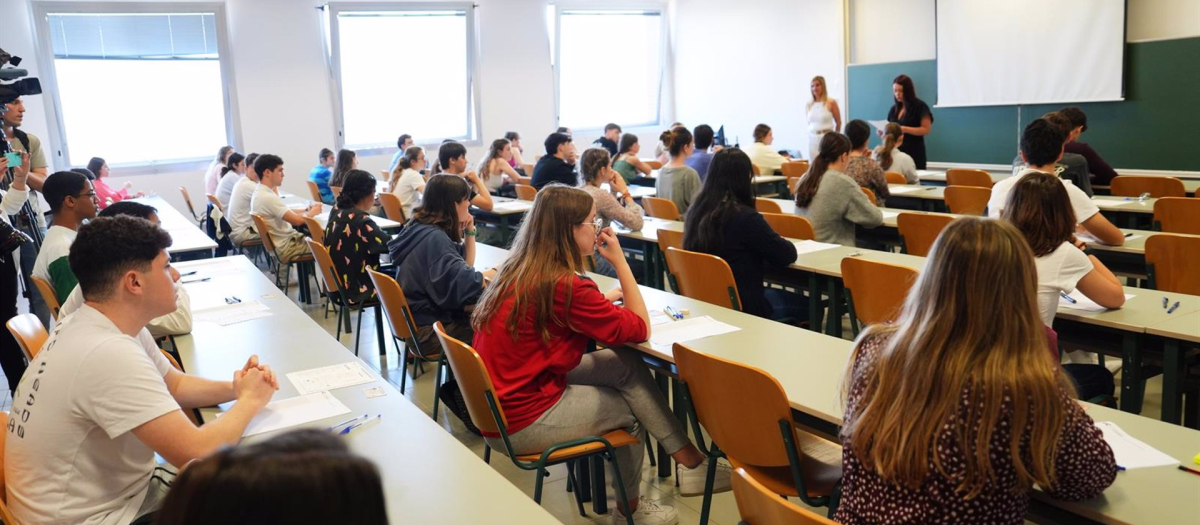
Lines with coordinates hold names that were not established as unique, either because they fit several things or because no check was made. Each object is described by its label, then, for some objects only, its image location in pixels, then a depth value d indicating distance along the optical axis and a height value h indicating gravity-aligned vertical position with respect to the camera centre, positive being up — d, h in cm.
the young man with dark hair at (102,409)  178 -50
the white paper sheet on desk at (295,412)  221 -68
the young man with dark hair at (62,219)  352 -25
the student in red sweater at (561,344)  264 -62
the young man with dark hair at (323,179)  909 -33
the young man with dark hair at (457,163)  694 -18
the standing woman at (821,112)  978 +11
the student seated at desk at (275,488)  74 -28
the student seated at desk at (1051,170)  402 -27
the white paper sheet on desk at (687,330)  287 -66
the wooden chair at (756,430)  215 -77
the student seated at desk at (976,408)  154 -50
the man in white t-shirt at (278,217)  646 -50
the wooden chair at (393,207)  738 -53
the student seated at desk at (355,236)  481 -49
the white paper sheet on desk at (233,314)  340 -63
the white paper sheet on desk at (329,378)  254 -67
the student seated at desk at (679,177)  656 -35
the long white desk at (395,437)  176 -70
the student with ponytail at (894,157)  725 -30
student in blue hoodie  374 -52
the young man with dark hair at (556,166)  718 -24
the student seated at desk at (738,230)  391 -45
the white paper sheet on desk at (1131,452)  179 -70
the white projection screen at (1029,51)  827 +61
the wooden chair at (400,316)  368 -73
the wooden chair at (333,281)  486 -75
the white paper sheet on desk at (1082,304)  299 -65
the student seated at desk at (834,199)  488 -42
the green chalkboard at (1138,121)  779 -9
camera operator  458 -14
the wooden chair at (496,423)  253 -83
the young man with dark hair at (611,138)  1041 -7
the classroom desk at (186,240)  540 -55
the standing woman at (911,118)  845 +1
